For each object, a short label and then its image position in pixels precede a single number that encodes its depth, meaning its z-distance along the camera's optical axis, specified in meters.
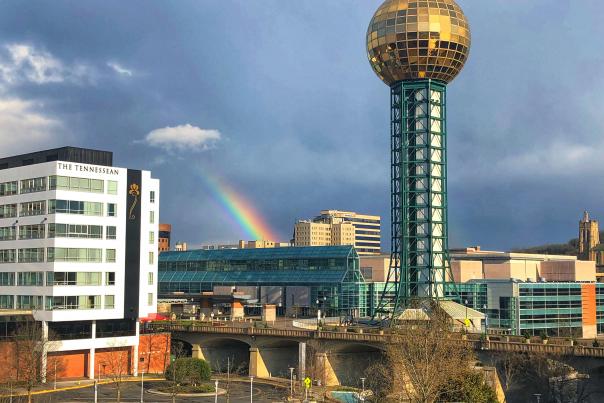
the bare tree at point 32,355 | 96.50
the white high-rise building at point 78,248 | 109.81
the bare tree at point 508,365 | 96.19
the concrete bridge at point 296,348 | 106.80
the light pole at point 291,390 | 98.38
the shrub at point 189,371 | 104.70
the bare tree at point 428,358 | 72.31
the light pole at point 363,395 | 93.69
